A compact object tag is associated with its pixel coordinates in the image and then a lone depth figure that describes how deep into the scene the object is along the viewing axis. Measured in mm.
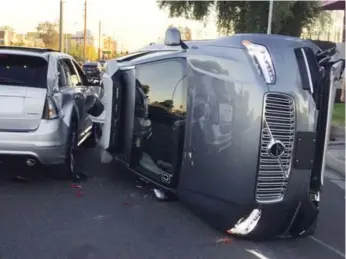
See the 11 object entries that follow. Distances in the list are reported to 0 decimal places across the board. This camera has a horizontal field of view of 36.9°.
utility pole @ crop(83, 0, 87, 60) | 58150
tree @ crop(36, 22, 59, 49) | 66812
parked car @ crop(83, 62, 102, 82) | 31734
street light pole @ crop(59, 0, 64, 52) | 32344
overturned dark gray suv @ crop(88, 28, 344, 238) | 4172
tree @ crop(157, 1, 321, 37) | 26297
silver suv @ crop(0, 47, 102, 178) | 5844
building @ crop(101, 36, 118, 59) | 110131
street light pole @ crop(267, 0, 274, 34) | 21700
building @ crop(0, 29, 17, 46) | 56044
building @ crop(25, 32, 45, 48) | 64438
